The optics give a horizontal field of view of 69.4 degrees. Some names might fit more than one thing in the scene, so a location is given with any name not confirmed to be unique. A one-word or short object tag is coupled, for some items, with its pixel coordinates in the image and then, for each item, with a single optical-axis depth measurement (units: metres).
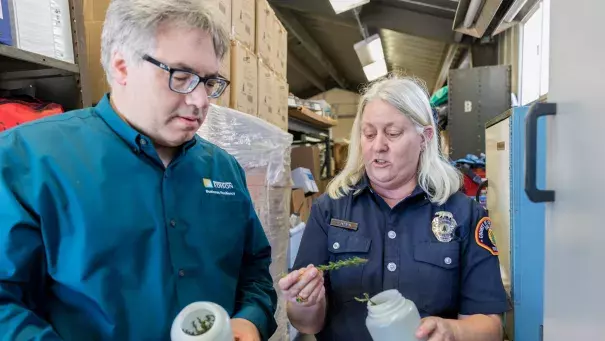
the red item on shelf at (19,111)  1.34
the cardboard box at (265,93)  2.75
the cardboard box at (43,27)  1.34
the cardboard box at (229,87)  2.12
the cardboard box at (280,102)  3.14
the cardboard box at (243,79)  2.30
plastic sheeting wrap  2.02
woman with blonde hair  1.28
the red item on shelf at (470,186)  3.38
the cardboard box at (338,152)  7.14
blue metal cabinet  2.54
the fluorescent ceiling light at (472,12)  3.51
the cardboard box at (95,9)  1.90
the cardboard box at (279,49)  3.19
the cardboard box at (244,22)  2.33
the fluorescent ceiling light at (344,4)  4.29
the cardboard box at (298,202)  3.89
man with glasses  0.84
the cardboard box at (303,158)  4.82
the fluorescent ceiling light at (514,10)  3.51
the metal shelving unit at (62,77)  1.52
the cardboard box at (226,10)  2.08
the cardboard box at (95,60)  1.87
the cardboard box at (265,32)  2.75
